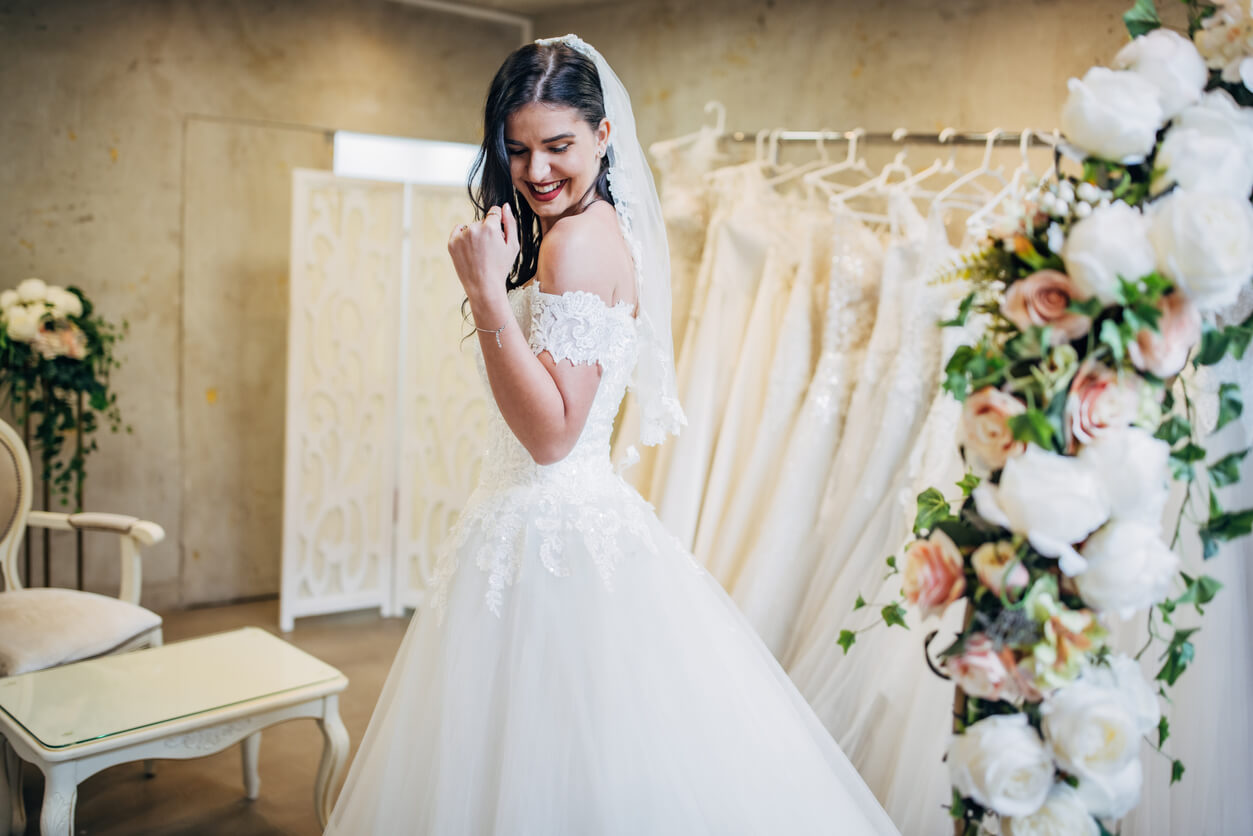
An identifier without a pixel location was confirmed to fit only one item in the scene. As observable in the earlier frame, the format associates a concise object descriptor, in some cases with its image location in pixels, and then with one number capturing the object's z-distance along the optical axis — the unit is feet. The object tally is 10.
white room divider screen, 13.69
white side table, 6.66
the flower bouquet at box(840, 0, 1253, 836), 3.26
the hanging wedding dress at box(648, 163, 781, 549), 10.15
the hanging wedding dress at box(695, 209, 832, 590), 9.86
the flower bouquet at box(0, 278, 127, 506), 11.62
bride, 4.73
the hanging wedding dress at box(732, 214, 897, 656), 9.36
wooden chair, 8.23
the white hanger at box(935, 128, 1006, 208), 8.80
